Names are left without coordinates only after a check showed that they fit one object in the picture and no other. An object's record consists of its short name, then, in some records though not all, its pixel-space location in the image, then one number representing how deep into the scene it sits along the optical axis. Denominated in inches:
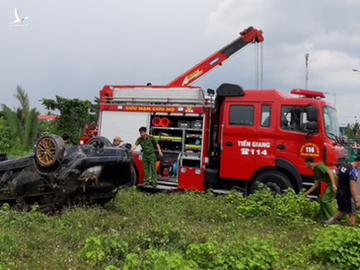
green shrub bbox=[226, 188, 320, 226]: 251.1
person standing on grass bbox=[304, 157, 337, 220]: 258.5
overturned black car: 231.5
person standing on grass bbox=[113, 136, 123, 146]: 372.5
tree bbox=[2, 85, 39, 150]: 642.2
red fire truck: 312.3
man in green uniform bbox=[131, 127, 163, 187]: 362.9
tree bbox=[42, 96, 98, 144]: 781.9
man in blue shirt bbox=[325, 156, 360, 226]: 243.3
